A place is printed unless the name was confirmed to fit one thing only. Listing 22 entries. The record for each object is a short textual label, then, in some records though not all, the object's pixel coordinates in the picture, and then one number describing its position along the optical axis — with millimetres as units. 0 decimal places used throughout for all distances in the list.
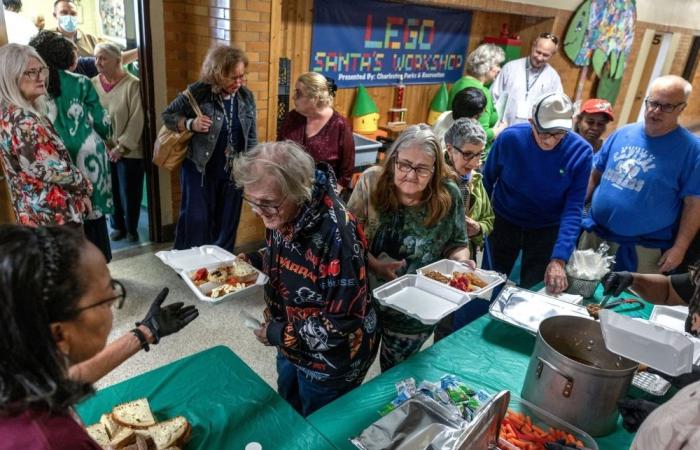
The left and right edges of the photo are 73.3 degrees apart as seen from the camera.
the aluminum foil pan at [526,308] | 1820
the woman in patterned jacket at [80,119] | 2732
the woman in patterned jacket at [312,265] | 1387
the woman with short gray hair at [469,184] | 2221
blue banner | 4047
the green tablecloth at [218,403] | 1271
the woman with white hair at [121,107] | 3484
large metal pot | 1223
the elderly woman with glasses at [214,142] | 2920
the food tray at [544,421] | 1212
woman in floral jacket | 2266
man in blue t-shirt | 2412
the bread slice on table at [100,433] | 1233
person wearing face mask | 3637
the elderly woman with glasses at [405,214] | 1812
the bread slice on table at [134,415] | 1273
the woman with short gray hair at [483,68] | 3955
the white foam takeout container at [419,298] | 1736
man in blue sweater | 2281
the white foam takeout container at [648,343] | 1310
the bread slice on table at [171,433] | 1208
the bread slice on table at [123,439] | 1215
